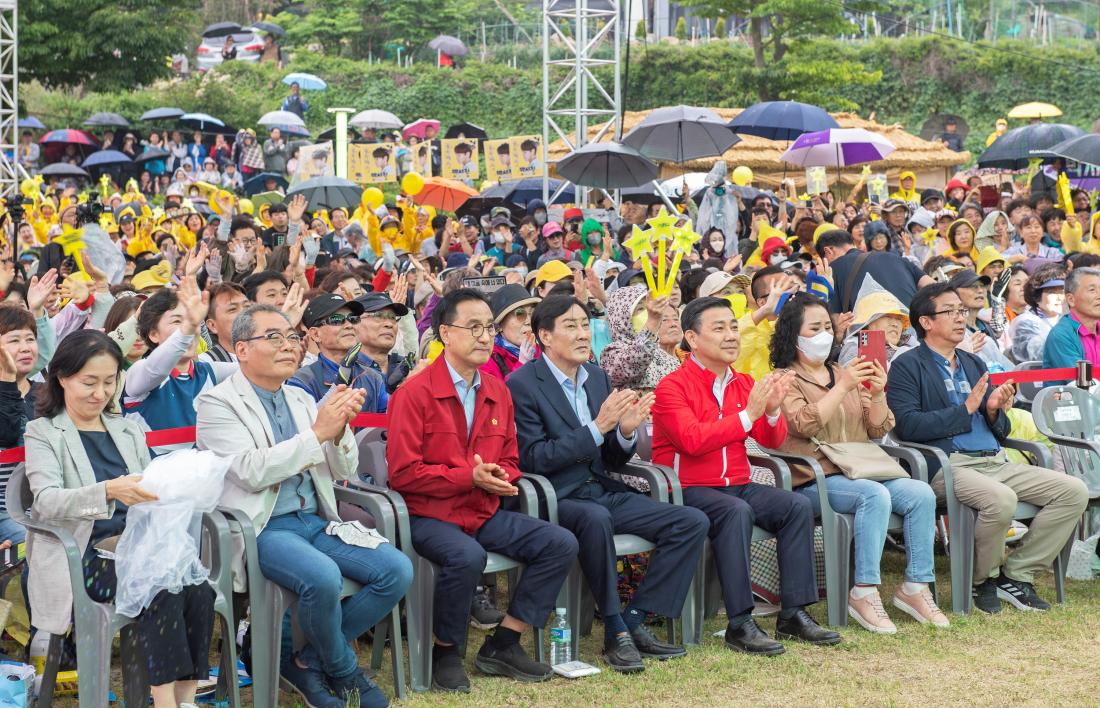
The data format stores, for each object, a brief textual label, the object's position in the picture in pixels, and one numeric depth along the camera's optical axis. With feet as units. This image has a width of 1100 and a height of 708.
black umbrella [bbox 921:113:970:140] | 110.93
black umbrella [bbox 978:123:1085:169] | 52.44
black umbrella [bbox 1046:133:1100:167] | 42.60
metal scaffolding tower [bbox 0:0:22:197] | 60.54
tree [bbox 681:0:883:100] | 97.40
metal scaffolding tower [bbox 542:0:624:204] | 47.01
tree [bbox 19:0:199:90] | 87.35
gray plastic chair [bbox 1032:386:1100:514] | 20.67
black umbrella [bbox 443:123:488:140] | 81.76
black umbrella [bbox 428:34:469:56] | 122.93
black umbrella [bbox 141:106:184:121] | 86.48
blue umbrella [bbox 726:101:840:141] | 48.91
